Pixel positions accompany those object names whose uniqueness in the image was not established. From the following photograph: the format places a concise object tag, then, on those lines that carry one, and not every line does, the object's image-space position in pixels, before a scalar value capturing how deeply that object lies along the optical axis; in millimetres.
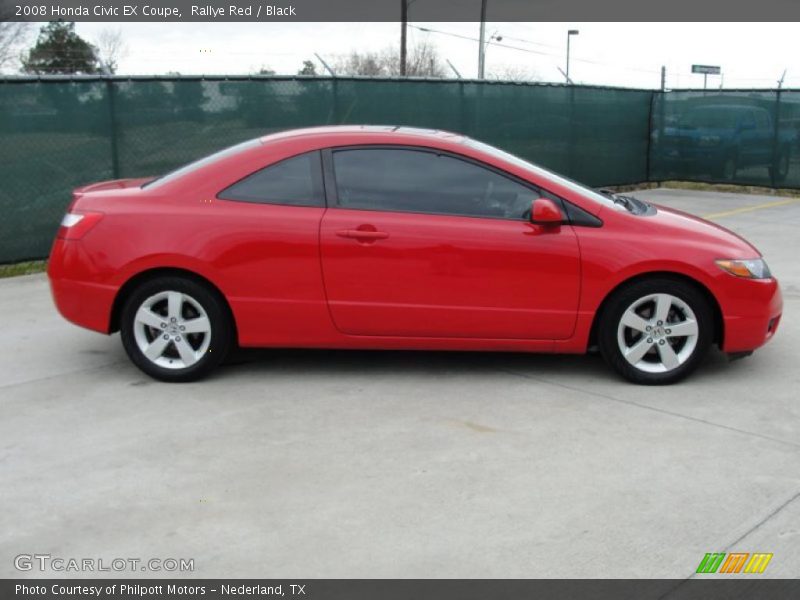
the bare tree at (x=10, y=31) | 32525
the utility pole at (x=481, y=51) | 30719
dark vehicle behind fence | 16656
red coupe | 5500
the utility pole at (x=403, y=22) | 30602
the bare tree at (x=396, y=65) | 34531
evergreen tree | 38406
